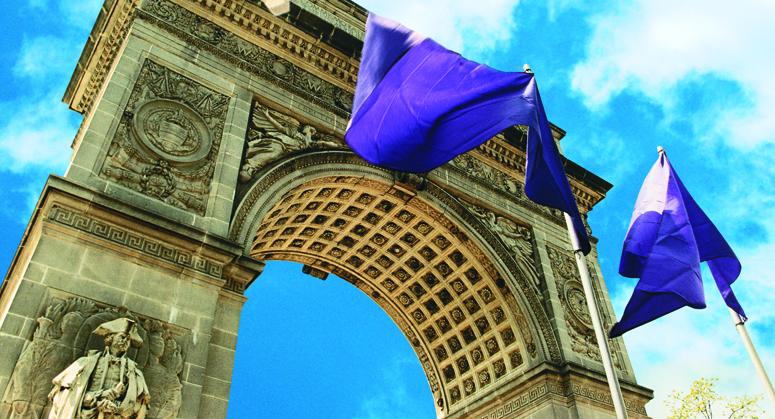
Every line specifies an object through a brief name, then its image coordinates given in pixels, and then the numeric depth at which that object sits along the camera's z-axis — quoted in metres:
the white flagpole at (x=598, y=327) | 8.98
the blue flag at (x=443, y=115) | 10.62
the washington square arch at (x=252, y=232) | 10.23
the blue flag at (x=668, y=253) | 12.07
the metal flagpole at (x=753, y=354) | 11.37
